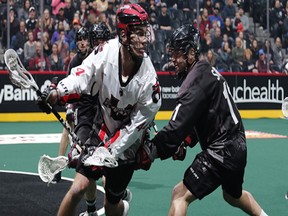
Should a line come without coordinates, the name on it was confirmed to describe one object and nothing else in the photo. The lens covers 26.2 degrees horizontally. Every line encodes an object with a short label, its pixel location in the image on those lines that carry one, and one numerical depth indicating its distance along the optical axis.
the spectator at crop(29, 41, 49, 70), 13.00
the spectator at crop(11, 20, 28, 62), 12.86
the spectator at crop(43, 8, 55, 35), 13.27
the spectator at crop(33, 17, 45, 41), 13.09
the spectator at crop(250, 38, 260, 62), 15.09
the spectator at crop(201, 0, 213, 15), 15.15
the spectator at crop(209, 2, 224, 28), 15.22
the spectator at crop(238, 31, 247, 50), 15.09
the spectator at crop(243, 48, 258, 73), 14.93
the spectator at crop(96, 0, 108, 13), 13.92
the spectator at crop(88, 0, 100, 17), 13.95
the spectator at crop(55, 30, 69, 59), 13.27
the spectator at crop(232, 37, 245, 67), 14.86
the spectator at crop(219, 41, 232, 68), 14.71
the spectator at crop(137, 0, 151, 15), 14.38
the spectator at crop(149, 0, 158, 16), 14.50
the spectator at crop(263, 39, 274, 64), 15.16
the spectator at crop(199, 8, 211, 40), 14.86
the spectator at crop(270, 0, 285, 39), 15.75
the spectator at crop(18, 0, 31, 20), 13.09
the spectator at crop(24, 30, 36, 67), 12.89
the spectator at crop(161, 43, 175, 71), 13.84
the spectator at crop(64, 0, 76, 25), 13.77
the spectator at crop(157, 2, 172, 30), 14.38
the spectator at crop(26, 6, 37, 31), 13.07
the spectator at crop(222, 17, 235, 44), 15.14
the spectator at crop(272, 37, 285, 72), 15.29
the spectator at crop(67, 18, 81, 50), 13.36
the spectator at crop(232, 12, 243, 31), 15.51
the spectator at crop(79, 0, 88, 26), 13.90
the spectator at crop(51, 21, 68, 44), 13.34
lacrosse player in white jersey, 3.79
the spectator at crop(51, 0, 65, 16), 13.61
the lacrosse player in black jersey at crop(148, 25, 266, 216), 3.75
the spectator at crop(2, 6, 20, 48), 12.88
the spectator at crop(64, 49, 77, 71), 13.27
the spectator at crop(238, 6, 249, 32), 15.67
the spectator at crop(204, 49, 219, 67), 14.41
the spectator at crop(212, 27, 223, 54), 14.70
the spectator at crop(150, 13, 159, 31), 14.28
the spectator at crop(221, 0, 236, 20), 15.65
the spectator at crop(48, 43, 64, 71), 13.25
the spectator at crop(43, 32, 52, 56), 13.13
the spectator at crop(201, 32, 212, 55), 14.56
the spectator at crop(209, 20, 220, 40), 14.93
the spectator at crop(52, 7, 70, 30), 13.59
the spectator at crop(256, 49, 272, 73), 15.04
